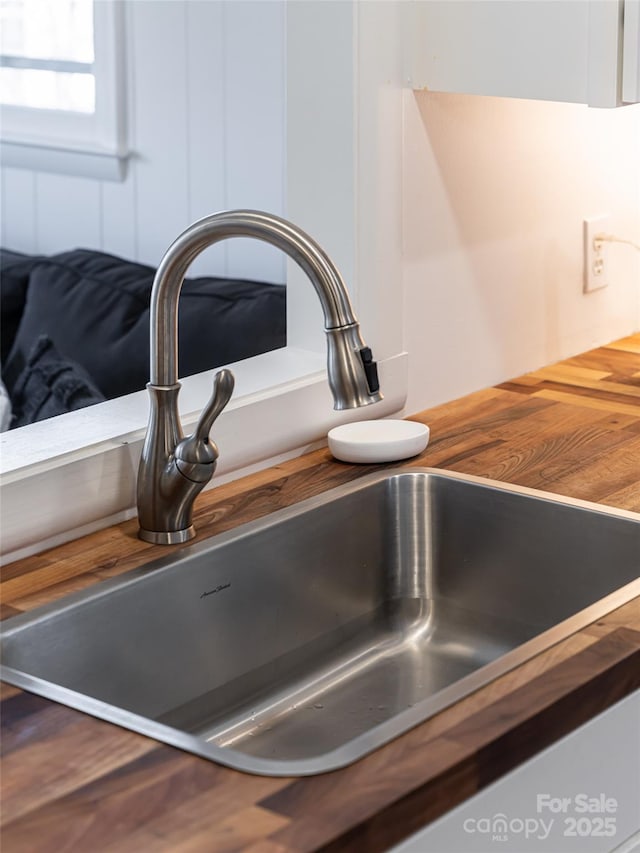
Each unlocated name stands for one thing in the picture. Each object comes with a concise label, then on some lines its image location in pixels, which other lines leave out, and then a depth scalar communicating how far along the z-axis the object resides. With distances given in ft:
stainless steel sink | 4.14
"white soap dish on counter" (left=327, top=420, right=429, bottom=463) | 5.24
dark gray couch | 7.18
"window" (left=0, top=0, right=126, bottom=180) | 9.18
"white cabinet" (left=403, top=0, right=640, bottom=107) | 4.98
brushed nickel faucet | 3.89
